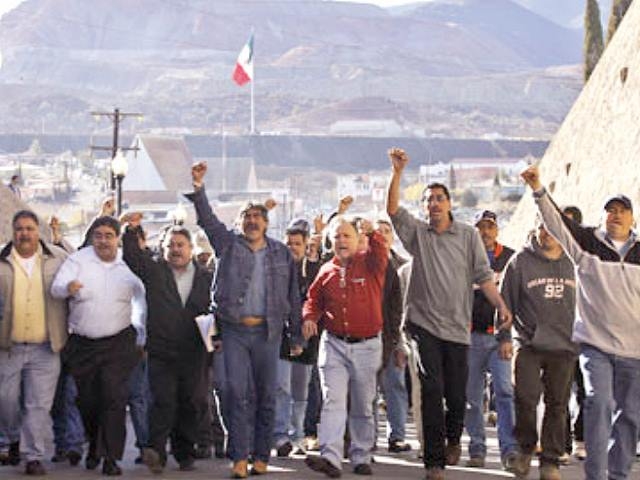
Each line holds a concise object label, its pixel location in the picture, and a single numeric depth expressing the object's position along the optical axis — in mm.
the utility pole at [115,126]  35675
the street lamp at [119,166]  30938
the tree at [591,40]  32594
